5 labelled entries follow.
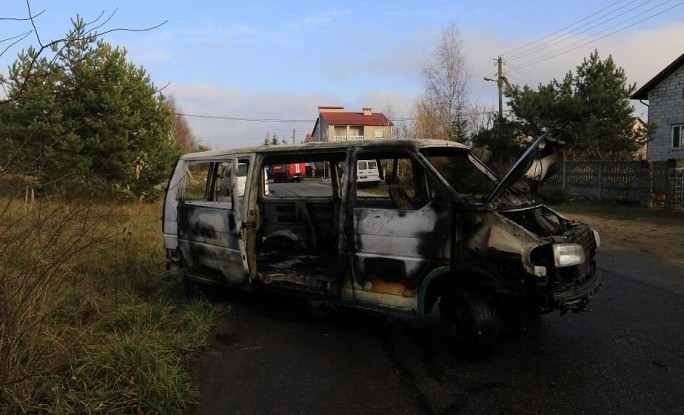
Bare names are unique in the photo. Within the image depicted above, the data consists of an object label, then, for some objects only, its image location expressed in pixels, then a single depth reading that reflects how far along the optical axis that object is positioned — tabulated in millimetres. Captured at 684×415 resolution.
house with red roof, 69375
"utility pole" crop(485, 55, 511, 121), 33031
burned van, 4289
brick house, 24422
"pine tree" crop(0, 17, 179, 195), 14367
